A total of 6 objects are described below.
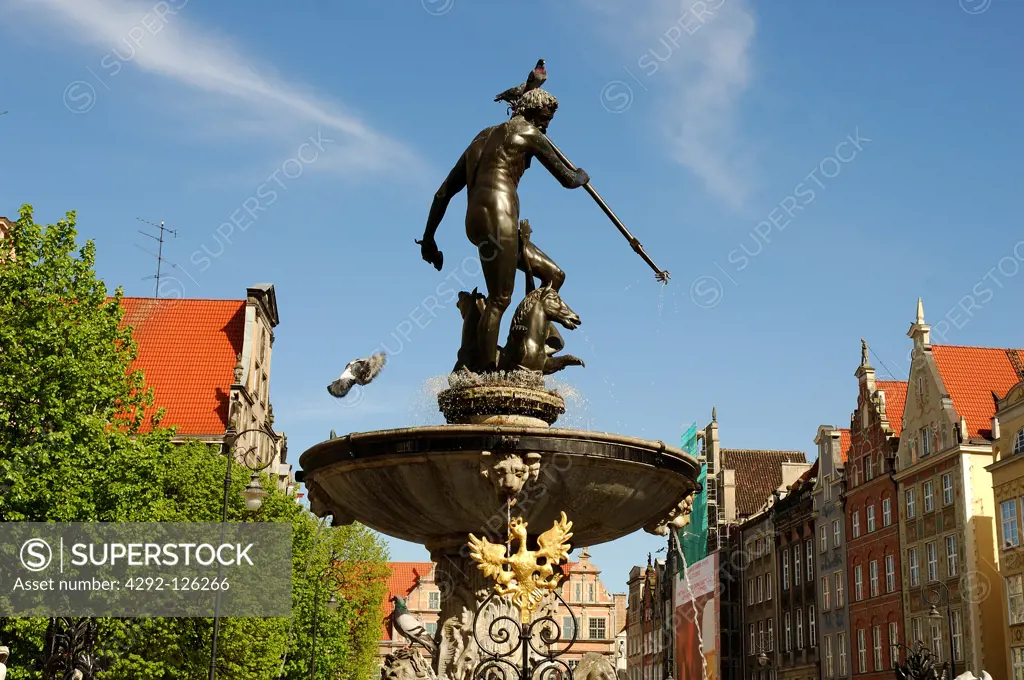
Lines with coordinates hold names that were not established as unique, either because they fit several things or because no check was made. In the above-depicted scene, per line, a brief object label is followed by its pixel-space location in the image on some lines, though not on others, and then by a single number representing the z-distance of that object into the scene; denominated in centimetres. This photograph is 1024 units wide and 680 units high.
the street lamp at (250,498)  2039
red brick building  4609
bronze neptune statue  1057
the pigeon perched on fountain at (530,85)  1114
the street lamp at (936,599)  3924
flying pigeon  1094
